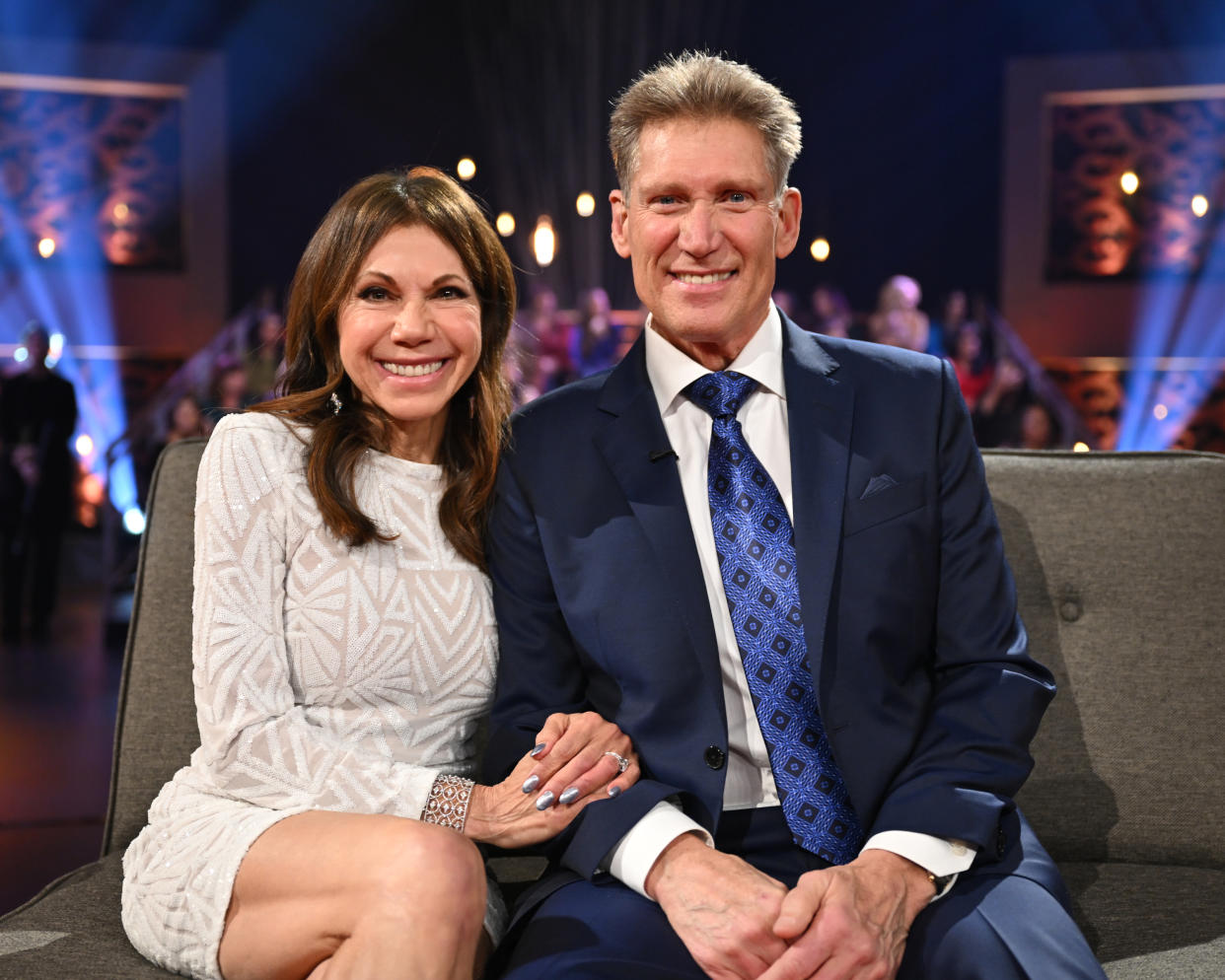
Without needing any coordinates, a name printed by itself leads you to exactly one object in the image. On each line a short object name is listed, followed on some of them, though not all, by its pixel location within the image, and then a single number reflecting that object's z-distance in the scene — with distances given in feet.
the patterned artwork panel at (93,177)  22.97
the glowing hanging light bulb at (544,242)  25.44
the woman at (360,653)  4.54
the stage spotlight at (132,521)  23.20
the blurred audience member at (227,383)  23.84
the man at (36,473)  21.76
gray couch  6.12
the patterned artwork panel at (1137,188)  23.35
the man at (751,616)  4.71
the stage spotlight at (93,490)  23.49
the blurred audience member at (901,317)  24.23
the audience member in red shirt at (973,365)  23.91
